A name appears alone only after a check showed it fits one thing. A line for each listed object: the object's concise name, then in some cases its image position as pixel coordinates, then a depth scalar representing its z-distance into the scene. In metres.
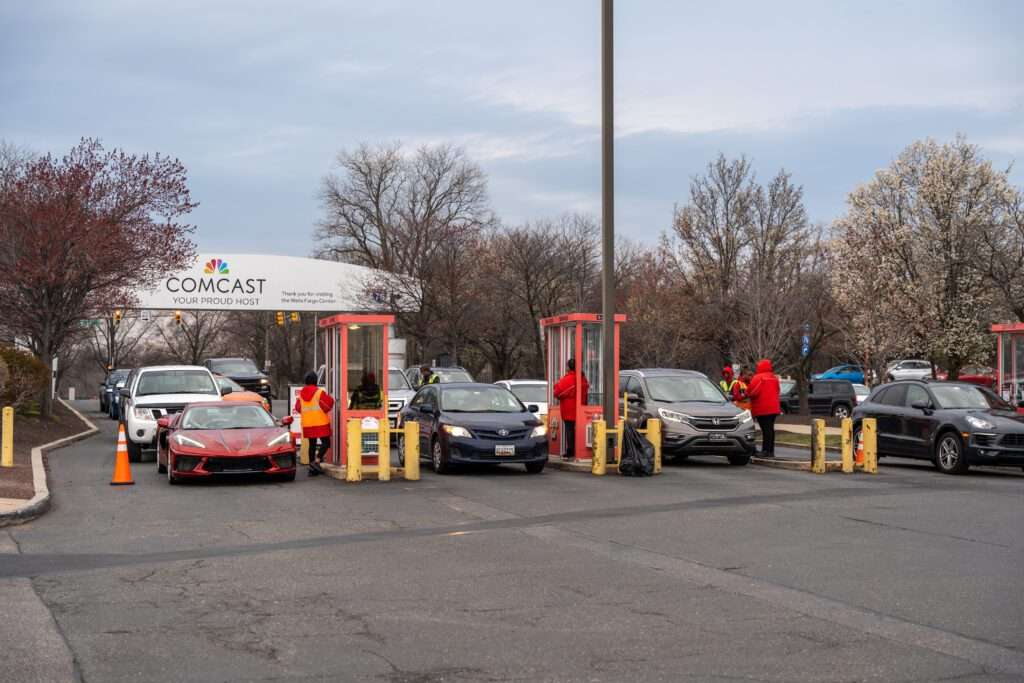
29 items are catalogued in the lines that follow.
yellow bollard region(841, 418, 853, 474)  19.50
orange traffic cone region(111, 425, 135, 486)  17.47
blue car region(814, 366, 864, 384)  60.31
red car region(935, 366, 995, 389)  28.16
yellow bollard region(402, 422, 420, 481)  18.06
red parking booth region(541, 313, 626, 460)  20.89
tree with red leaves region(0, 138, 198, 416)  29.80
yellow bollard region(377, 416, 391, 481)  18.02
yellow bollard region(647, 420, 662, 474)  19.61
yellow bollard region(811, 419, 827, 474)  19.27
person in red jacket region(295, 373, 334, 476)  19.00
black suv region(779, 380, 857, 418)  42.62
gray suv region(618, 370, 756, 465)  20.89
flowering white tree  36.88
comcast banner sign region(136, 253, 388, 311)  45.31
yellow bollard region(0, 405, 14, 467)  18.77
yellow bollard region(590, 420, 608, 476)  19.11
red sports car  17.19
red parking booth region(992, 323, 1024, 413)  24.67
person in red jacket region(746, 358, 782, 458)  20.92
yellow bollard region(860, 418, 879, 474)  19.69
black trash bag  18.83
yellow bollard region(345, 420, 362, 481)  17.91
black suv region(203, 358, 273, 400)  38.44
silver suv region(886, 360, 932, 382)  55.18
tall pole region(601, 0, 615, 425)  20.08
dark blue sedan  18.81
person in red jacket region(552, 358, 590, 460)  20.75
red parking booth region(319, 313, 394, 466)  19.38
